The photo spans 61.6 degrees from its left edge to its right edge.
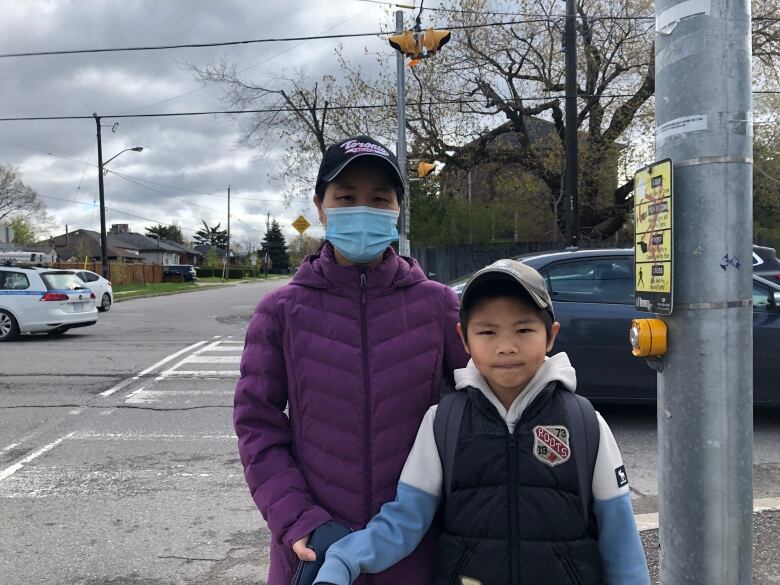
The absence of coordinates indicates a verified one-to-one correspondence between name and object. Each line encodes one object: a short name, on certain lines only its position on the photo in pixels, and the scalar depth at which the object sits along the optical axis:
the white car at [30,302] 13.12
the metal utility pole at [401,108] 15.27
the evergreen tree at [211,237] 135.12
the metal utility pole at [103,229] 31.94
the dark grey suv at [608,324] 5.82
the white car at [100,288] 22.05
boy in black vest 1.55
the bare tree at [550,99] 19.30
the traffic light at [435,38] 11.62
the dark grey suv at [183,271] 64.00
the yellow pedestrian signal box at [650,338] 2.17
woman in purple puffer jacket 1.68
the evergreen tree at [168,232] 126.19
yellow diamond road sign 21.73
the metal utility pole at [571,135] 15.13
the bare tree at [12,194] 64.43
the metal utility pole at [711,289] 2.05
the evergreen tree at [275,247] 109.71
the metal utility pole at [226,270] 73.78
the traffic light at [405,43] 12.06
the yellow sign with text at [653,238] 2.14
